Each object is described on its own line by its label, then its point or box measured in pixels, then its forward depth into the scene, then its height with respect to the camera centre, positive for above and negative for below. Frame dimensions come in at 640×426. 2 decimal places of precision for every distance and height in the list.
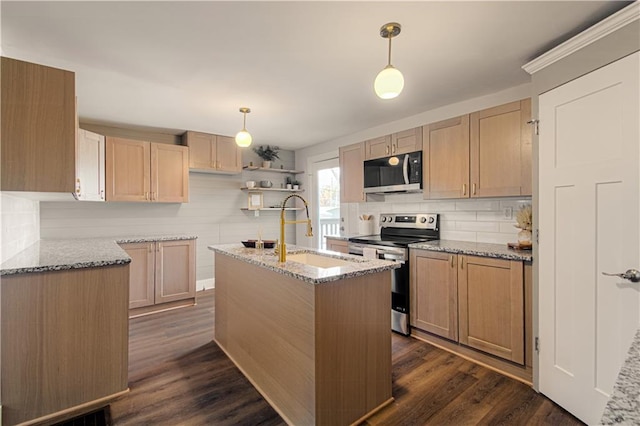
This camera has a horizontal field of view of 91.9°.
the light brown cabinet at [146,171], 3.79 +0.53
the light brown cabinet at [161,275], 3.77 -0.80
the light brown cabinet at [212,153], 4.35 +0.86
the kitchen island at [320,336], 1.66 -0.74
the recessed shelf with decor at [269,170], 4.94 +0.71
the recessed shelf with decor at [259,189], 4.99 +0.38
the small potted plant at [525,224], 2.52 -0.10
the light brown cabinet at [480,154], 2.54 +0.53
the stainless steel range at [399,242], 3.08 -0.32
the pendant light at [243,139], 3.04 +0.72
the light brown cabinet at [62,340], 1.75 -0.78
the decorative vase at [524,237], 2.53 -0.21
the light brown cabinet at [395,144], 3.33 +0.78
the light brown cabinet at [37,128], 1.64 +0.46
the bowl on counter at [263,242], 2.66 -0.27
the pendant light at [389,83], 1.71 +0.72
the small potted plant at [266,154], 5.06 +0.97
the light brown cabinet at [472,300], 2.32 -0.74
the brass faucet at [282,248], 2.05 -0.25
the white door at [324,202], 5.15 +0.17
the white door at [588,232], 1.62 -0.12
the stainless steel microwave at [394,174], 3.33 +0.44
